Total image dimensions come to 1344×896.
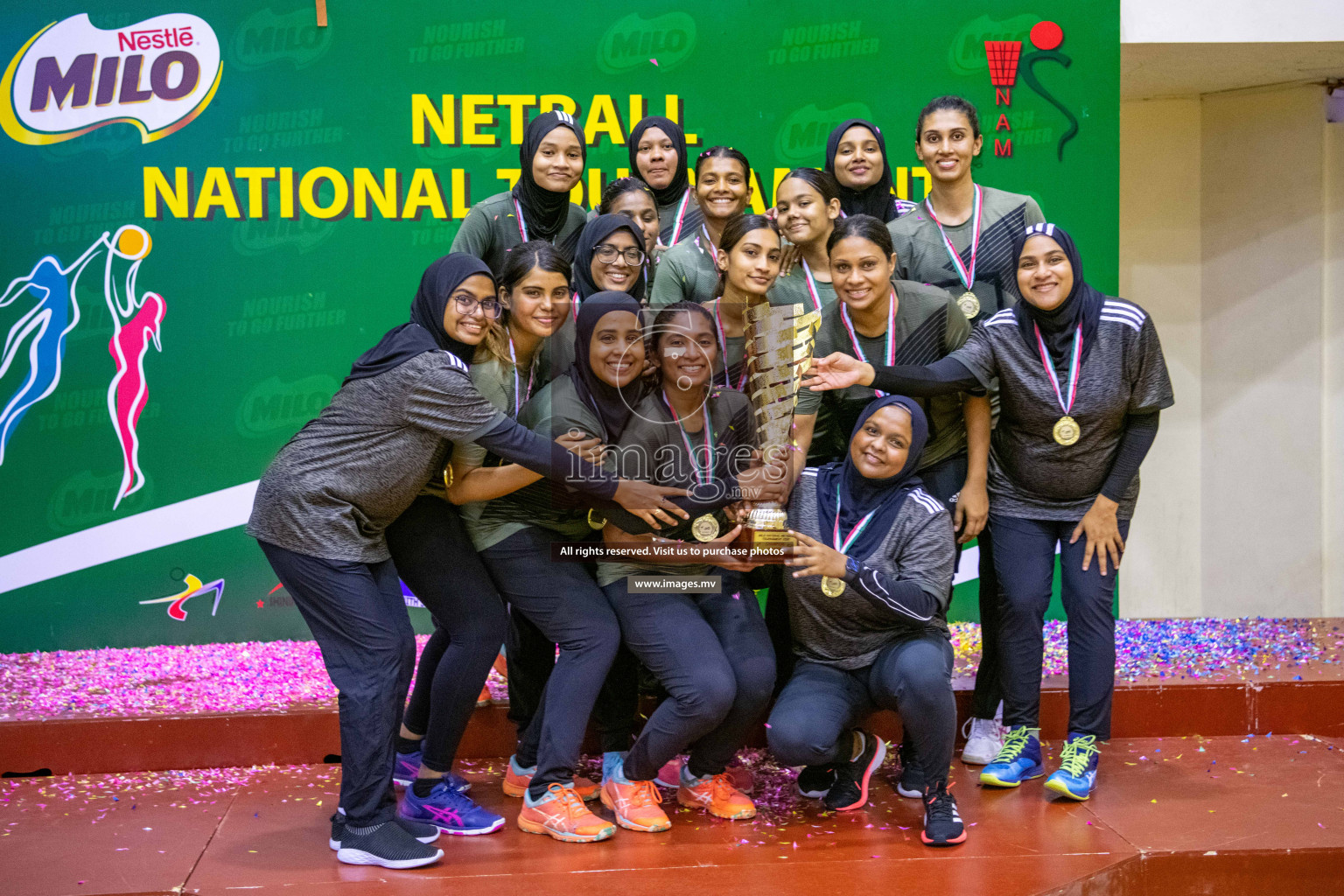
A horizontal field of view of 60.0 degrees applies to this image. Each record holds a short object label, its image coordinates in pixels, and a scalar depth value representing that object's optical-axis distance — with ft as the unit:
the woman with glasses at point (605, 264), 10.43
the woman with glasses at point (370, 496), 8.98
